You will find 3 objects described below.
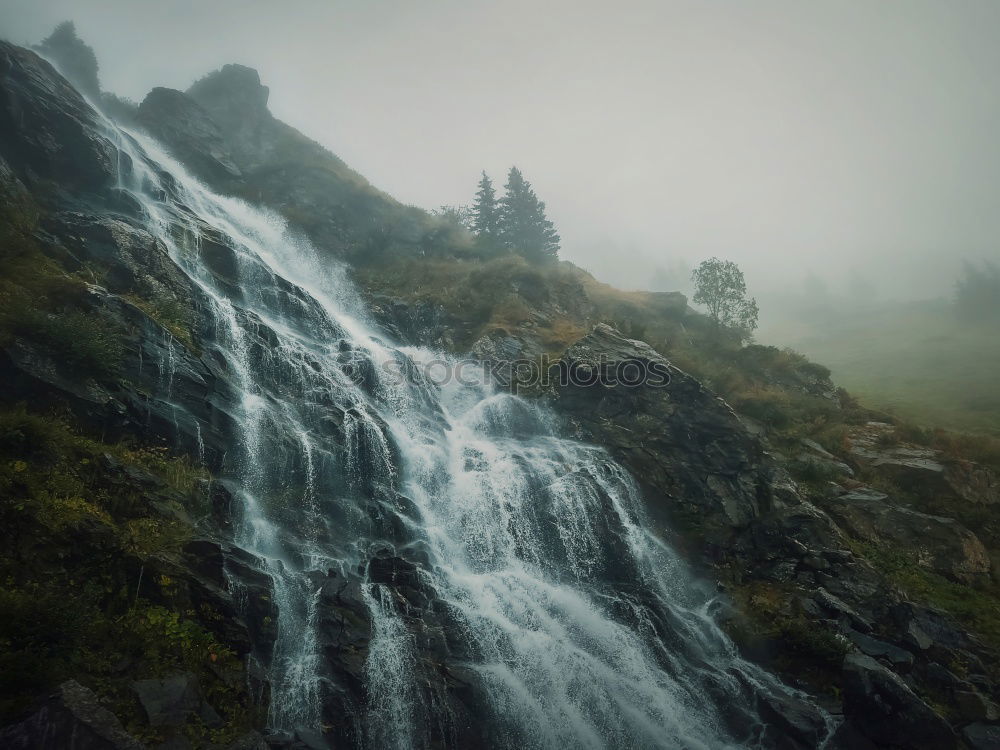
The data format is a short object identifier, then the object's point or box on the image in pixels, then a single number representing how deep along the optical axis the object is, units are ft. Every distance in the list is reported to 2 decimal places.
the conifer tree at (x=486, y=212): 179.93
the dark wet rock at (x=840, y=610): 53.72
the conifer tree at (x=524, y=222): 177.78
